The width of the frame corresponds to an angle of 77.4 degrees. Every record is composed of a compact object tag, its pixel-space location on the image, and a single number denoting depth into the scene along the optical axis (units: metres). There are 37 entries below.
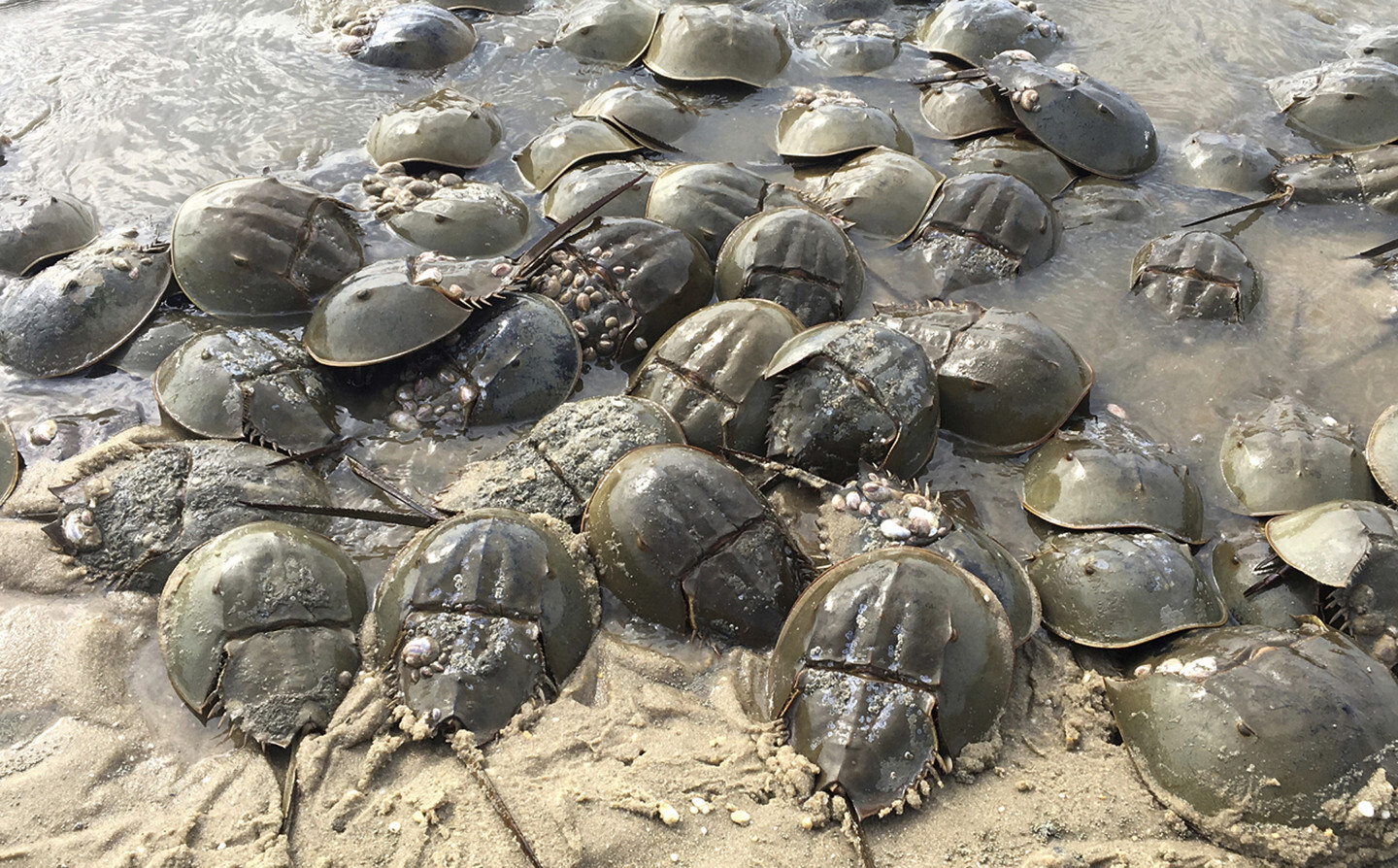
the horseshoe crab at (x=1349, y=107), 4.68
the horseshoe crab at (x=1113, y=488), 2.82
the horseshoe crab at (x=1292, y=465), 2.95
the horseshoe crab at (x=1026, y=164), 4.33
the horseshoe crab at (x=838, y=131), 4.41
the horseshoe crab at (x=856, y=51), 5.20
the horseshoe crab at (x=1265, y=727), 2.10
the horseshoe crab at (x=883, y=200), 4.05
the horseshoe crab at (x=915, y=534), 2.56
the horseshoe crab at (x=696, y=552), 2.52
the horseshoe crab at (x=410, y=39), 5.07
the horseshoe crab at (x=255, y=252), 3.47
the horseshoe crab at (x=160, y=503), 2.68
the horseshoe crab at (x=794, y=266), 3.51
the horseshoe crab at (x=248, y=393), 3.00
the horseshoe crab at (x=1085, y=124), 4.43
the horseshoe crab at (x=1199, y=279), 3.75
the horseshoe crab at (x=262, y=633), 2.29
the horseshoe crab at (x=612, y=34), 5.15
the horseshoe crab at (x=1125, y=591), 2.52
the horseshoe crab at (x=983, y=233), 3.89
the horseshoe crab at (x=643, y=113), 4.52
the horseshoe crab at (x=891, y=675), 2.15
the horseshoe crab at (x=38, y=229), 3.75
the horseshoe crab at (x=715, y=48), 4.91
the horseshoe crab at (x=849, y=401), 2.91
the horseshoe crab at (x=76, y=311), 3.40
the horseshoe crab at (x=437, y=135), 4.33
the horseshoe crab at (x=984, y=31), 5.20
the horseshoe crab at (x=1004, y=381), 3.15
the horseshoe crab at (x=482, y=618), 2.31
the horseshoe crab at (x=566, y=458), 2.81
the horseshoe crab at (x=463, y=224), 3.83
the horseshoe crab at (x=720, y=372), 2.99
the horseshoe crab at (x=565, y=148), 4.21
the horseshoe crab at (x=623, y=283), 3.46
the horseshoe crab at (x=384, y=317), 3.19
